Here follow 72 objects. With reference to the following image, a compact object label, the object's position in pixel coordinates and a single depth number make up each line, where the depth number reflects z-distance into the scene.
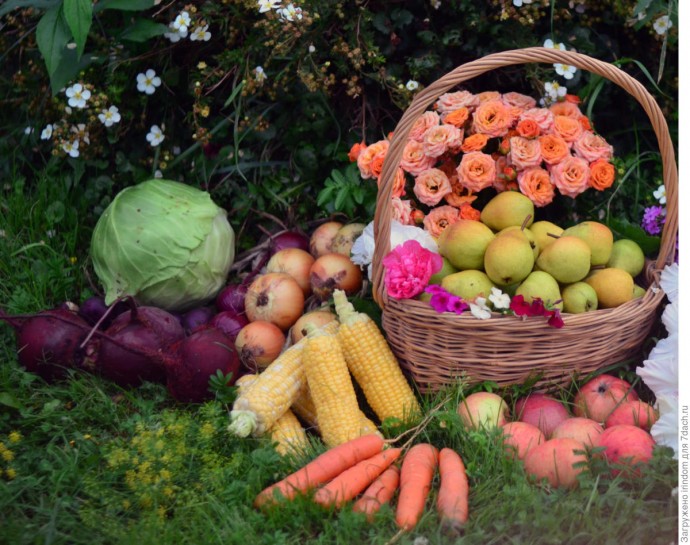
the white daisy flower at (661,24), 3.46
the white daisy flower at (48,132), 3.90
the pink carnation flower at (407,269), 2.72
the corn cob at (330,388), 2.65
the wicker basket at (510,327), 2.66
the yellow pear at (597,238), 2.88
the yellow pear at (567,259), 2.75
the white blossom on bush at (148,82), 3.79
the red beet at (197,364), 2.91
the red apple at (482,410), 2.56
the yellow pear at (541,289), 2.71
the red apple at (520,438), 2.41
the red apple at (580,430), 2.43
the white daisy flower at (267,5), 3.36
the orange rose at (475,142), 3.19
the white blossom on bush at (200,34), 3.62
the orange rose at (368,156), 3.29
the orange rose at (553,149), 3.16
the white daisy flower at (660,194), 3.46
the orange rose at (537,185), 3.10
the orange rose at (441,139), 3.19
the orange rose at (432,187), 3.19
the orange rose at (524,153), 3.12
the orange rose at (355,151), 3.43
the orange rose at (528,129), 3.19
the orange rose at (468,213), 3.18
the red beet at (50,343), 3.08
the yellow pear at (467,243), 2.84
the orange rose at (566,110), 3.38
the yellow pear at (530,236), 2.85
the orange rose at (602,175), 3.16
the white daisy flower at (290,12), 3.30
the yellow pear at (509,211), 2.96
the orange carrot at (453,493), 2.16
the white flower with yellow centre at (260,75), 3.52
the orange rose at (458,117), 3.27
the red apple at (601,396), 2.66
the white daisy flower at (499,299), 2.68
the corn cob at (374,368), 2.78
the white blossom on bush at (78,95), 3.67
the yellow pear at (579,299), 2.76
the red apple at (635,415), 2.51
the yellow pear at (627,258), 2.94
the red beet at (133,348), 3.01
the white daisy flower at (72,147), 3.81
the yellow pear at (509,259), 2.70
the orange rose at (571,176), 3.13
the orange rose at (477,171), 3.13
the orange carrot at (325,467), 2.28
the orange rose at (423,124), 3.29
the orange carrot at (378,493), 2.23
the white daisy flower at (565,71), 3.49
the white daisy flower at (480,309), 2.64
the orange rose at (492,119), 3.21
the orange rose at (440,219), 3.20
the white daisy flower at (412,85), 3.56
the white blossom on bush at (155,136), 3.91
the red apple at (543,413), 2.62
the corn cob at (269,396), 2.62
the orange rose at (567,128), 3.23
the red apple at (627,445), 2.29
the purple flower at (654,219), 3.42
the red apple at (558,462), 2.31
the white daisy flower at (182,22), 3.50
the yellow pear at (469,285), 2.76
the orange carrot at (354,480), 2.25
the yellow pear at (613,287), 2.79
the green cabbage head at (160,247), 3.43
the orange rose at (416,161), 3.26
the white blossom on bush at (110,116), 3.76
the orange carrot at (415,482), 2.18
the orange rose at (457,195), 3.22
